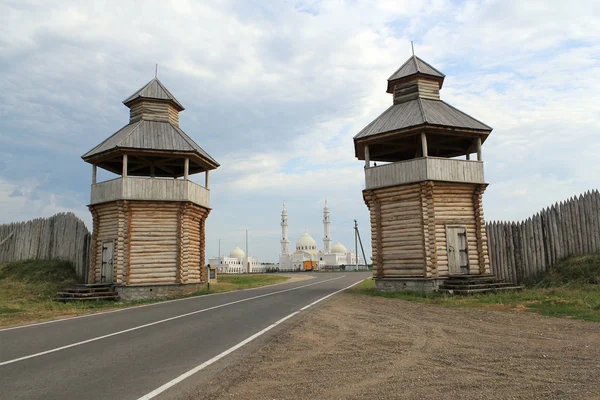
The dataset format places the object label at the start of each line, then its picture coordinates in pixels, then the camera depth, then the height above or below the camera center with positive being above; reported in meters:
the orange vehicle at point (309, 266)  90.88 -1.44
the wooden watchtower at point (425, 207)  19.83 +2.31
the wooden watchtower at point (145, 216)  22.41 +2.51
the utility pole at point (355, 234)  84.50 +4.63
